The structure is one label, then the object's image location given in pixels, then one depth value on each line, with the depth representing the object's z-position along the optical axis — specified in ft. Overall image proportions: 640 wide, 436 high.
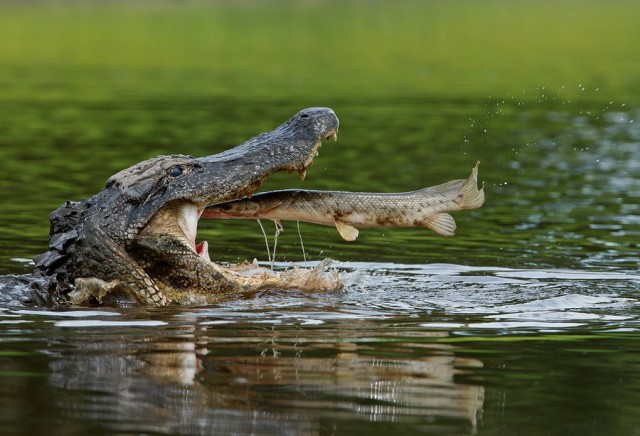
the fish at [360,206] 60.64
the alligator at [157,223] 58.08
